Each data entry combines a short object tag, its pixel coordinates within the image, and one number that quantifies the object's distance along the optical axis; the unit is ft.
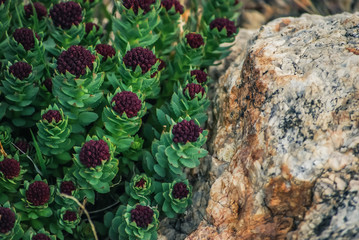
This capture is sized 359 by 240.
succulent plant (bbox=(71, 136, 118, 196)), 9.36
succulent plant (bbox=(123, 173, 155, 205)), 10.25
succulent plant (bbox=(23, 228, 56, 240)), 9.49
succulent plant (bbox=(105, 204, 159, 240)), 9.45
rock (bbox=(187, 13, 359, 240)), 8.20
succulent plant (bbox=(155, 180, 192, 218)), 10.03
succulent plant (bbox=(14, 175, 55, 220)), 9.81
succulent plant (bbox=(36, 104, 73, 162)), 9.97
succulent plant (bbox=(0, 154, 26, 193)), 9.96
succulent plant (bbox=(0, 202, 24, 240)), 8.86
